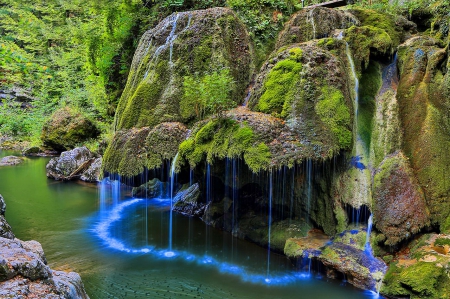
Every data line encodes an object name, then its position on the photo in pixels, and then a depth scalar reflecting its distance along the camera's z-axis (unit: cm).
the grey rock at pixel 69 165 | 1703
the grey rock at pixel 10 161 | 2020
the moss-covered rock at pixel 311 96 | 747
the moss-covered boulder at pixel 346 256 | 644
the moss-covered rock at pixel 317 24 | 1091
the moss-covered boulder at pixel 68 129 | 2175
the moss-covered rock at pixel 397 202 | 680
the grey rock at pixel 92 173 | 1664
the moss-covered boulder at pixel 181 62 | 998
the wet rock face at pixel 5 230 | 400
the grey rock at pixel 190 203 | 1141
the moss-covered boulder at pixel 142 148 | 874
